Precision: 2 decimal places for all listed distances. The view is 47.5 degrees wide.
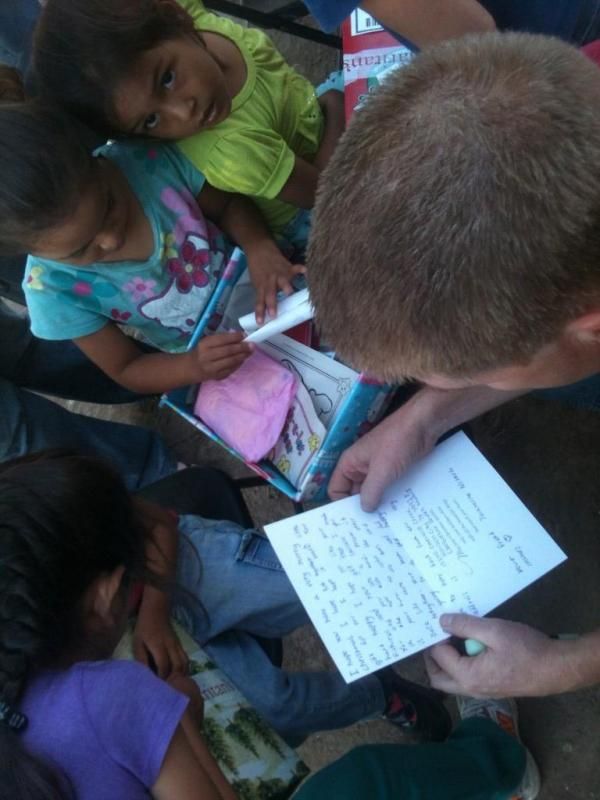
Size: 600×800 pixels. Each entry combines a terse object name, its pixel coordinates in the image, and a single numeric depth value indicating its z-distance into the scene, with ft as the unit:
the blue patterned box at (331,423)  3.73
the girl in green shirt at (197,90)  3.50
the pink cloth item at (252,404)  4.10
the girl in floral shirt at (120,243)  3.53
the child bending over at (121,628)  3.15
